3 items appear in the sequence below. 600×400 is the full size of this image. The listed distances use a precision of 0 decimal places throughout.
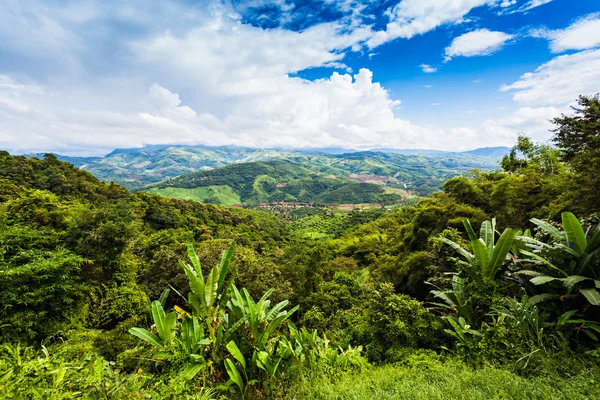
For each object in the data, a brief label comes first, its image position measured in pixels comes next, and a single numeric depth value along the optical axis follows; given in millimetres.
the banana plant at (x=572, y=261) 4293
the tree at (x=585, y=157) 7031
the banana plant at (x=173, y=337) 3759
